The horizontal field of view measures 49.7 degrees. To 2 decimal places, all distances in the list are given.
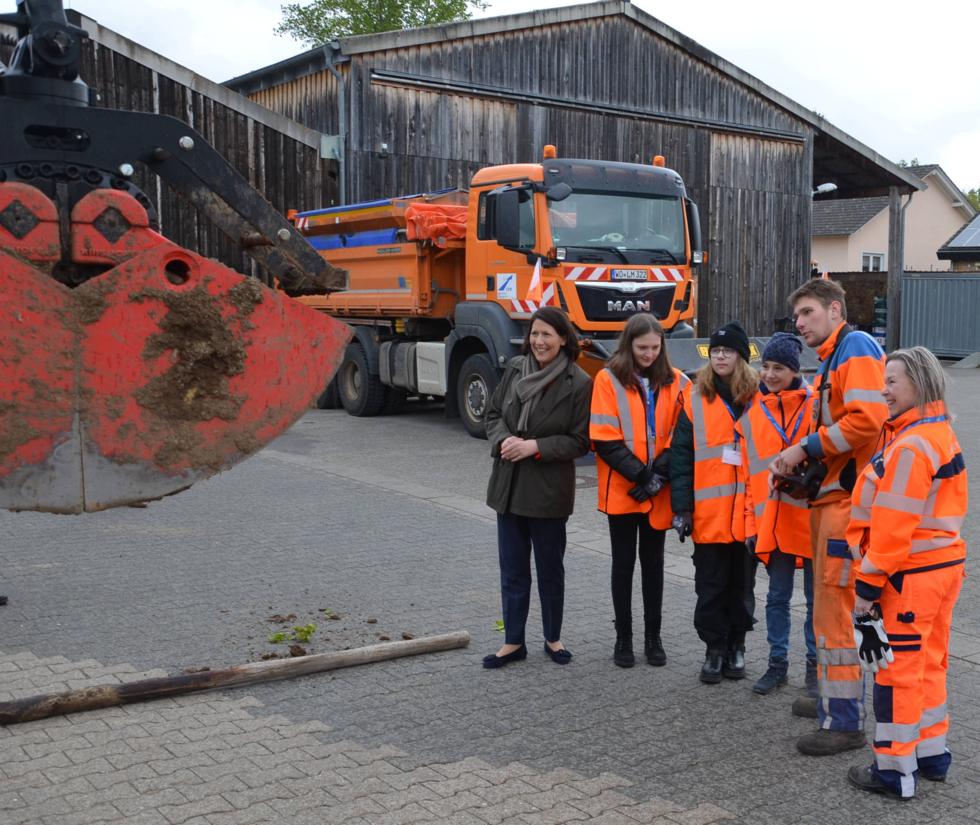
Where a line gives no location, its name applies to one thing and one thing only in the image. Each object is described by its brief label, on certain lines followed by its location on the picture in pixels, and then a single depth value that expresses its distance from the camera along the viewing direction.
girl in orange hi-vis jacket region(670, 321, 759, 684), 4.94
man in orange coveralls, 4.19
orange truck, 11.94
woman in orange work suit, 3.74
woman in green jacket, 5.18
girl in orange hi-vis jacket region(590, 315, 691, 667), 5.14
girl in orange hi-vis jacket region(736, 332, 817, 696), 4.70
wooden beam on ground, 4.35
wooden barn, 18.55
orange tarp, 13.30
